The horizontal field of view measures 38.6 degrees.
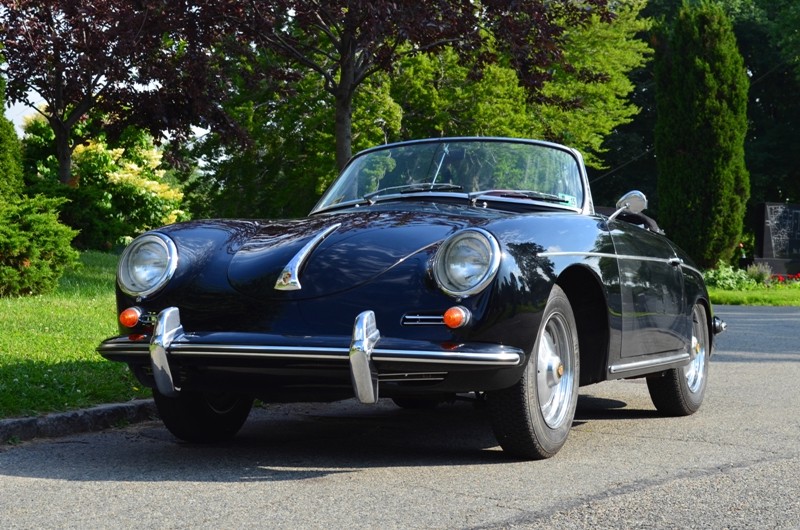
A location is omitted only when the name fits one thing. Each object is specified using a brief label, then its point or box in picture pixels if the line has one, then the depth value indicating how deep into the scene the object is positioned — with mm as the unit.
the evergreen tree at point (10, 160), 16891
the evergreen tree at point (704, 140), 25188
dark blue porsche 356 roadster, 4547
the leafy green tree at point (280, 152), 25438
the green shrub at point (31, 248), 12203
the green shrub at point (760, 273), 25094
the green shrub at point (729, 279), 23984
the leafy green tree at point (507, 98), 27438
